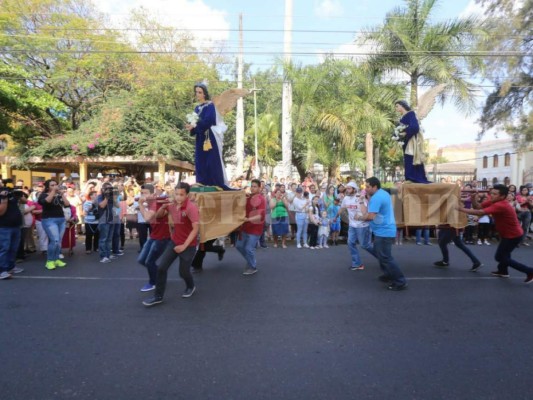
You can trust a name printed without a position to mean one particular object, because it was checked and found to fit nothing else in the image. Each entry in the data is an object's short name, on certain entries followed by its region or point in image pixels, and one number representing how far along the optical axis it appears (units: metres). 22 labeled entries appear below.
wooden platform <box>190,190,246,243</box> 5.93
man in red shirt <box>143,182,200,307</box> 5.20
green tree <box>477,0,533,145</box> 17.99
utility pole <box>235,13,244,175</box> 21.02
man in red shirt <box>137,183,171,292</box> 5.63
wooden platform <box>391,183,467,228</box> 6.85
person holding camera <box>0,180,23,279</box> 6.65
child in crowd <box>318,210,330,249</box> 10.58
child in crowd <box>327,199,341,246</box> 11.02
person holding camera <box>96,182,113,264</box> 8.45
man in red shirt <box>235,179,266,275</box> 7.10
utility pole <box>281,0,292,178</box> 16.77
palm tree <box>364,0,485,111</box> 14.57
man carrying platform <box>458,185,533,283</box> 6.62
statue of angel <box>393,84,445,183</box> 7.00
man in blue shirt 6.02
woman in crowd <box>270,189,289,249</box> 10.70
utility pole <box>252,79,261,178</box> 23.36
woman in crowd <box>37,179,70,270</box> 7.53
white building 33.16
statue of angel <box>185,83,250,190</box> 6.29
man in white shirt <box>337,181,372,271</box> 7.40
